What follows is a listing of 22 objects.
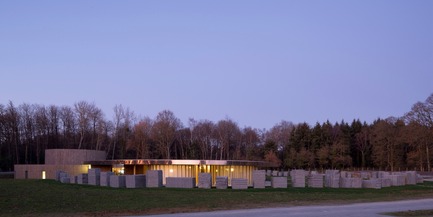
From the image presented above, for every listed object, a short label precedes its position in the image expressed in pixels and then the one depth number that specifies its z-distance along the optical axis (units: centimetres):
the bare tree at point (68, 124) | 10044
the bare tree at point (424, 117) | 8102
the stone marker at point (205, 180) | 3894
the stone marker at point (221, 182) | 3794
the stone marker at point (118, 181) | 4019
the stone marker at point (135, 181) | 3934
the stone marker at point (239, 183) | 3769
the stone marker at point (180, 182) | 3872
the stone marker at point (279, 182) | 3938
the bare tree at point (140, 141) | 9819
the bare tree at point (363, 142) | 11436
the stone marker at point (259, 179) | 3859
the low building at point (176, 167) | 4719
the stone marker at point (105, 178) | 4241
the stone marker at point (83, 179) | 4570
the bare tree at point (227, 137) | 10919
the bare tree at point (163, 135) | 9969
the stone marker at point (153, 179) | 3985
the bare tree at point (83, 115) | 9562
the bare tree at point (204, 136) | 10740
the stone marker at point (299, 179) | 4044
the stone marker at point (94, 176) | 4394
